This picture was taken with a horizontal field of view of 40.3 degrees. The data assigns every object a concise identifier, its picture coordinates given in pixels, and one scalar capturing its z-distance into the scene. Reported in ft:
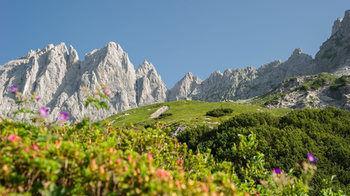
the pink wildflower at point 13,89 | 31.53
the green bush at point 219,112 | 181.82
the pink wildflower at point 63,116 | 28.17
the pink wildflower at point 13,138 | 21.86
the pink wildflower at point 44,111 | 27.25
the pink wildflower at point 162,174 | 20.72
